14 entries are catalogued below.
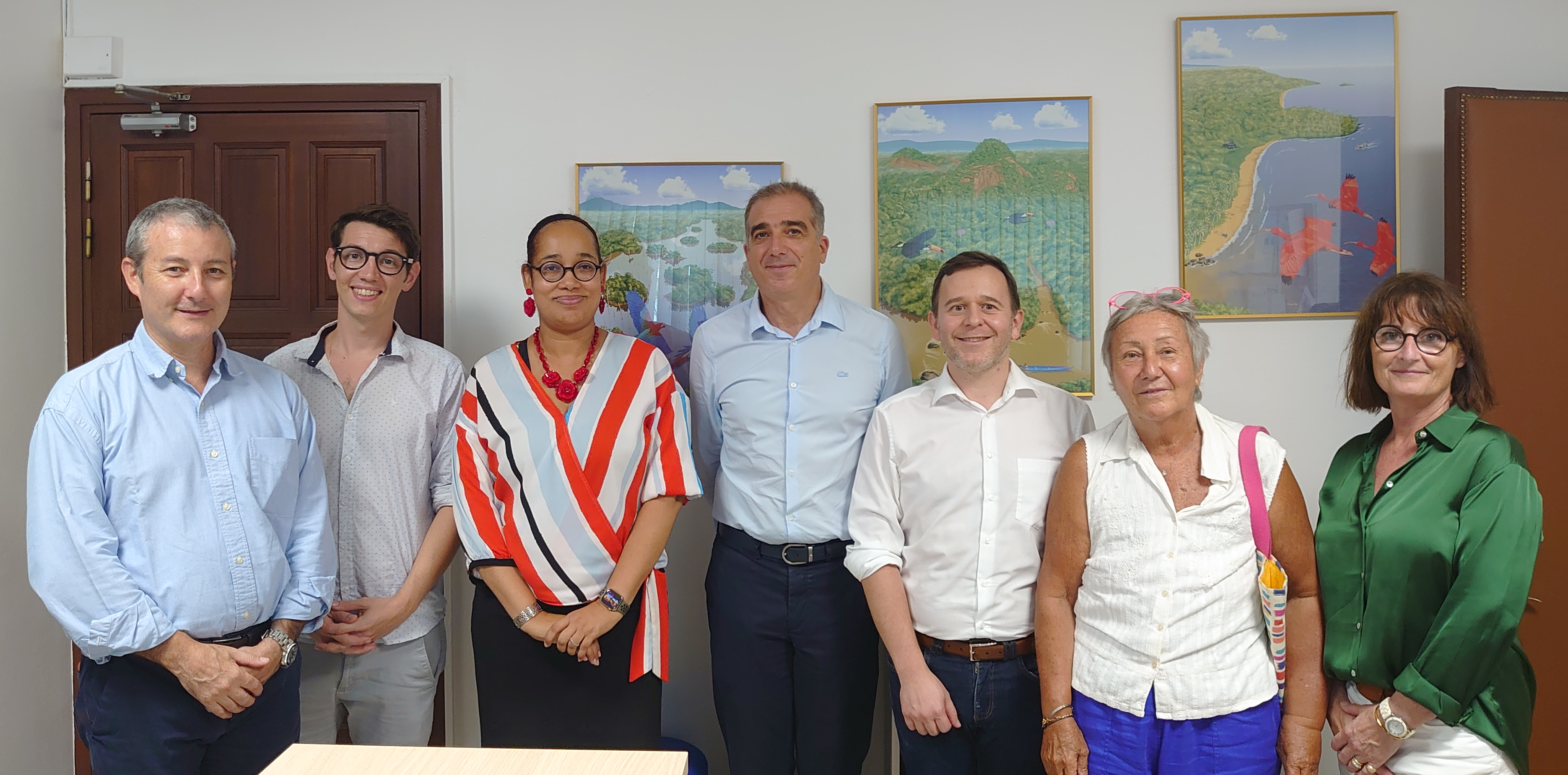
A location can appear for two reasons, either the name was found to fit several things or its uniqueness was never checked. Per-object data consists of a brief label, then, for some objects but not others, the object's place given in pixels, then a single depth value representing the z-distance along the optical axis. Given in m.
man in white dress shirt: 1.92
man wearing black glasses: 2.29
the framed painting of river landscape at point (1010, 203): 2.79
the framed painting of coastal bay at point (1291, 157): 2.74
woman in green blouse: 1.59
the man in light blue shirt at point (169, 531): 1.72
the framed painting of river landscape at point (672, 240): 2.87
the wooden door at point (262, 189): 2.92
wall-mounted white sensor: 2.86
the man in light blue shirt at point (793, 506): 2.28
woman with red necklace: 2.07
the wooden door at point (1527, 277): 2.55
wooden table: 1.32
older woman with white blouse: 1.69
